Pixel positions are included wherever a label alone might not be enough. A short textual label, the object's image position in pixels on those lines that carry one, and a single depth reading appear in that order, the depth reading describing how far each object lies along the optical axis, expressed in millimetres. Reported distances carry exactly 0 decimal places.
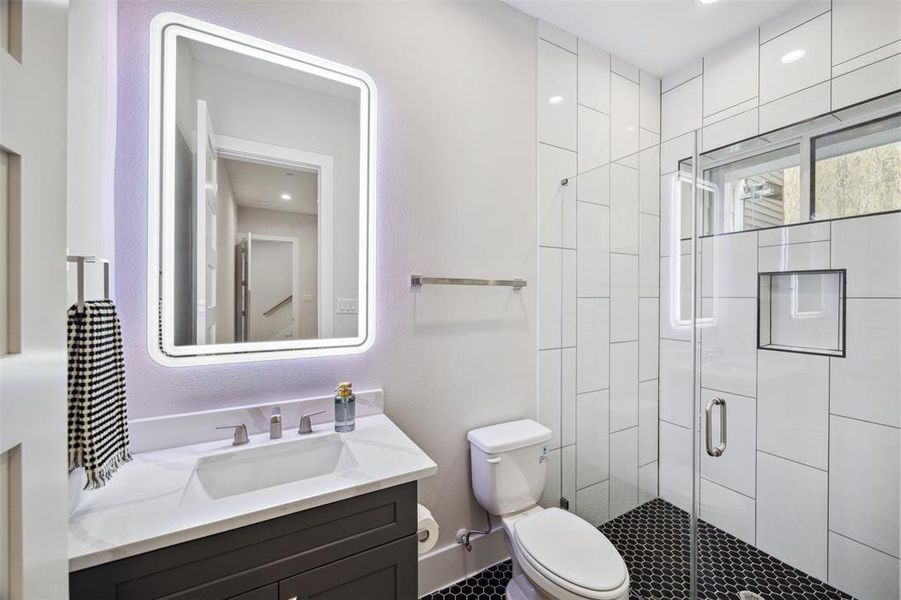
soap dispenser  1329
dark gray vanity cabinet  774
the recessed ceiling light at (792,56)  1780
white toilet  1227
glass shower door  1459
